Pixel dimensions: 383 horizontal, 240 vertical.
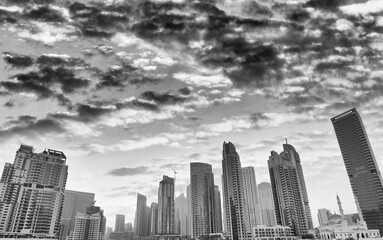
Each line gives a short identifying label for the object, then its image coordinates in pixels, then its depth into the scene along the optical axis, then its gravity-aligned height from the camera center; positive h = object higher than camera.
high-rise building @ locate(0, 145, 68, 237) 179.85 +25.55
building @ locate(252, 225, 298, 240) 194.05 +5.23
